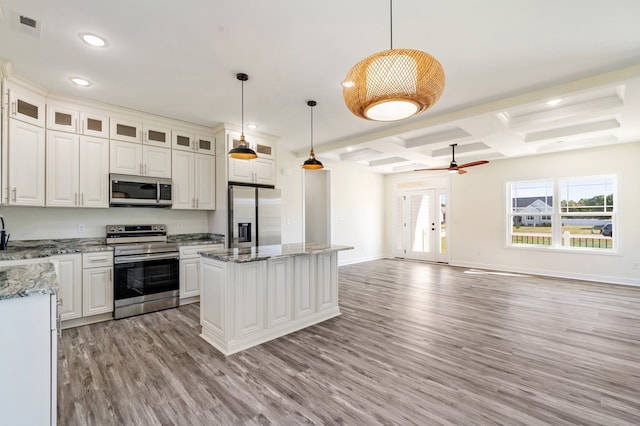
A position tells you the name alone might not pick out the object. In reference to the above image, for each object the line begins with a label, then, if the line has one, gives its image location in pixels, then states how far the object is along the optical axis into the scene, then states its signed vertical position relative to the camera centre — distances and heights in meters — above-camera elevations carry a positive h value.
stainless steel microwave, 3.93 +0.33
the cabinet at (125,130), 3.96 +1.18
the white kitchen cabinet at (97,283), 3.50 -0.84
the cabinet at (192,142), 4.53 +1.18
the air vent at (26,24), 2.17 +1.47
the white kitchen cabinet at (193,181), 4.51 +0.55
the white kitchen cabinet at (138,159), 3.97 +0.79
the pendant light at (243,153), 3.21 +0.69
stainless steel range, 3.72 -0.75
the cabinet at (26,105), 3.07 +1.21
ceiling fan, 5.16 +0.90
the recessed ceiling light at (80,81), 3.14 +1.46
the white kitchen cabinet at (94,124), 3.73 +1.19
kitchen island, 2.82 -0.84
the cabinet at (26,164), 3.12 +0.56
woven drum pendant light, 1.54 +0.73
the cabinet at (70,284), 3.34 -0.82
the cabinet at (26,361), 1.36 -0.71
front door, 8.12 -0.31
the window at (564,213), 5.84 +0.04
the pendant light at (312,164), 3.93 +0.69
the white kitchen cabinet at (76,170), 3.50 +0.56
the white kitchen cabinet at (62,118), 3.50 +1.19
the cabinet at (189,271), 4.24 -0.84
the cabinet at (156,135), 4.23 +1.19
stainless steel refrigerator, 4.66 -0.02
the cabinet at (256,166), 4.78 +0.84
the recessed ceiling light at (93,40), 2.39 +1.47
